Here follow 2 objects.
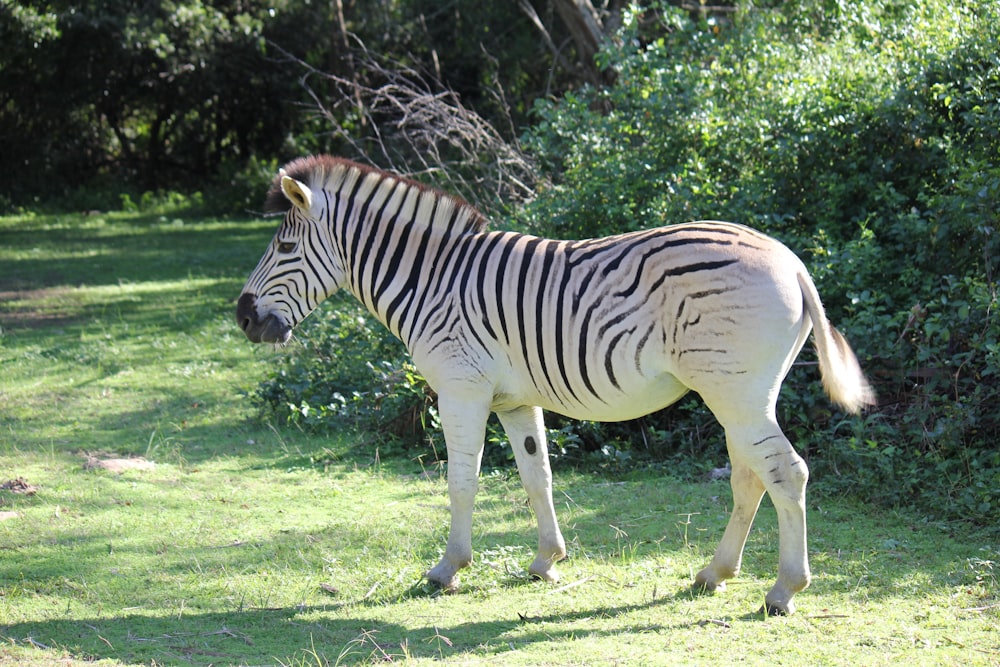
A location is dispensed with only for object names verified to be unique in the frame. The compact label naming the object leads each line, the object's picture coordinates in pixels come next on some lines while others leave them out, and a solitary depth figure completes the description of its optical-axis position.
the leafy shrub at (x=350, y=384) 16.03
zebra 9.20
